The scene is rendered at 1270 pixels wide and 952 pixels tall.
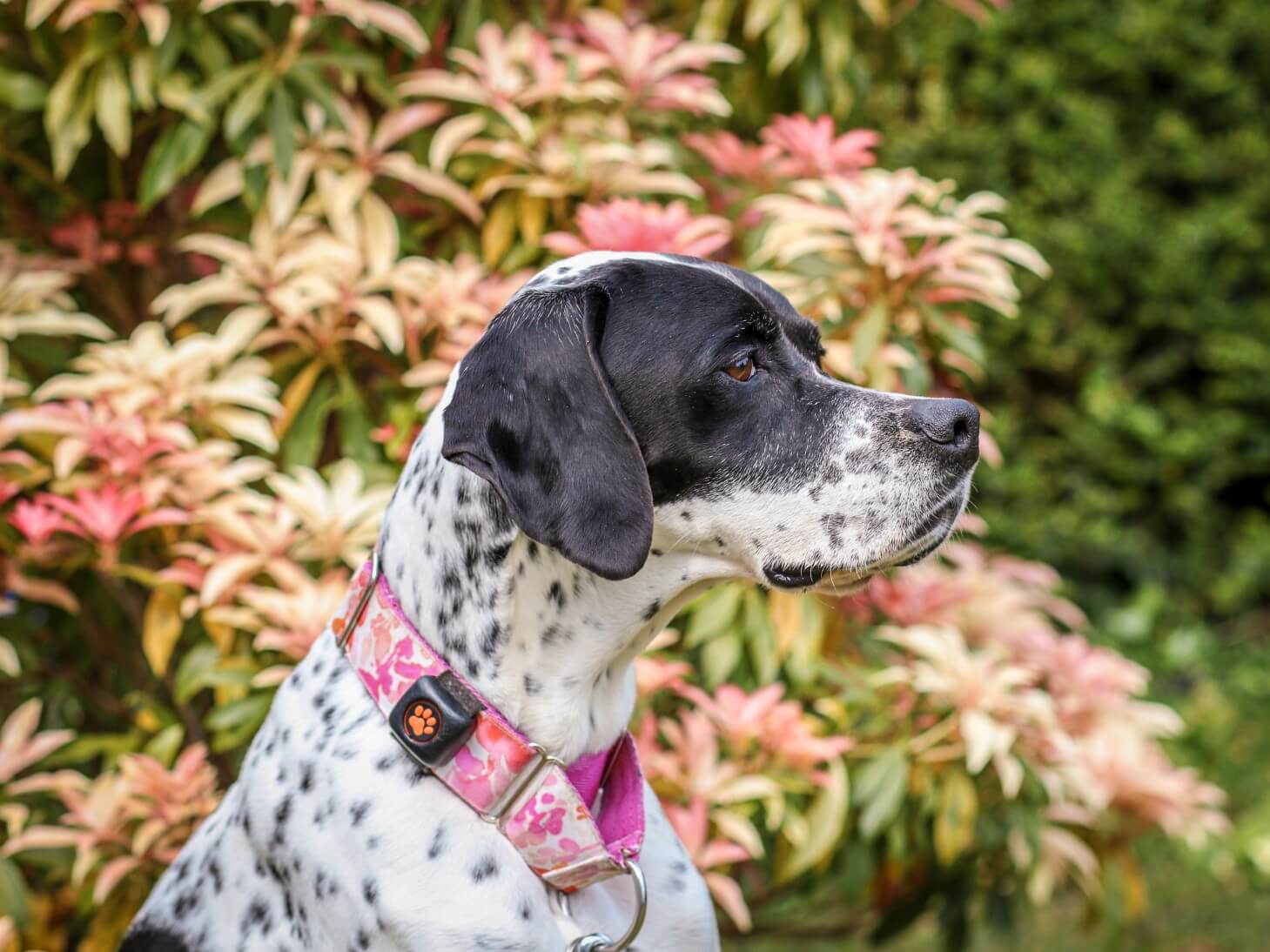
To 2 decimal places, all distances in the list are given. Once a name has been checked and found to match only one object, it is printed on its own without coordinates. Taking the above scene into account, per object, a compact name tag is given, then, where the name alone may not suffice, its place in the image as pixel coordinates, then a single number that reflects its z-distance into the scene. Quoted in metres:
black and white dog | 2.01
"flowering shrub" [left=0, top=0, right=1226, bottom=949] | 2.88
